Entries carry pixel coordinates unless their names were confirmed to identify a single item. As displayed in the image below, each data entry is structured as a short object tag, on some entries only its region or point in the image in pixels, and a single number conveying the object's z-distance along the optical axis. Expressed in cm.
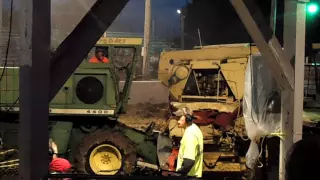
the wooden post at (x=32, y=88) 324
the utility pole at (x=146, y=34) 2706
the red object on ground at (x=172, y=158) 1003
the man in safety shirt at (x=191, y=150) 722
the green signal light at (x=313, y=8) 1010
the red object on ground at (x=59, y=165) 693
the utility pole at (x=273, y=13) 744
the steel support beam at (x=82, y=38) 361
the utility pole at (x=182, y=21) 3664
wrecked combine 1166
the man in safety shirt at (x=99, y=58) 1160
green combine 1099
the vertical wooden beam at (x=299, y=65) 634
